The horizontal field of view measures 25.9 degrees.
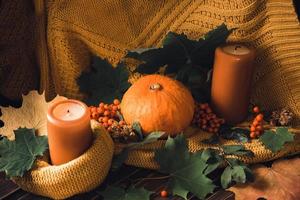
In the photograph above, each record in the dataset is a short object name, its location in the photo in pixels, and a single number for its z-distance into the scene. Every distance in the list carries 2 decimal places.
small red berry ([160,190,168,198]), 1.03
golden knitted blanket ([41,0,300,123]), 1.17
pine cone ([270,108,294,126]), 1.15
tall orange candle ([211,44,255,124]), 1.12
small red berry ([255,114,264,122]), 1.14
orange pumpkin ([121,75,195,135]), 1.09
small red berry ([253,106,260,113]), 1.18
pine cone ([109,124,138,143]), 1.10
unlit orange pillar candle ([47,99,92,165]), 0.99
